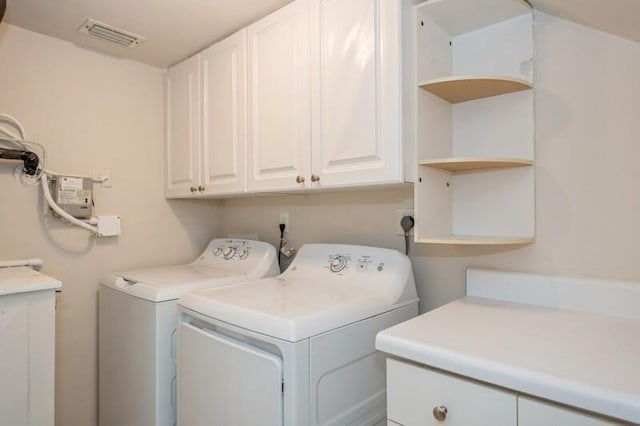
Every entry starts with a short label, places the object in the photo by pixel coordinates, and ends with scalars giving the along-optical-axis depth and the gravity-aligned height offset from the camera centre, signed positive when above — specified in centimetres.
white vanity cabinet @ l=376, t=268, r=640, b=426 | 76 -33
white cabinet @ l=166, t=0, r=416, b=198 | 135 +49
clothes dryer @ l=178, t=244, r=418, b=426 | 115 -44
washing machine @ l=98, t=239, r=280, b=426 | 164 -51
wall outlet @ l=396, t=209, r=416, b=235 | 168 +0
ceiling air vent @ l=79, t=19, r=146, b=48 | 187 +96
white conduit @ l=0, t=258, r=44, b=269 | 181 -22
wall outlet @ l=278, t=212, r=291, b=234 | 224 -2
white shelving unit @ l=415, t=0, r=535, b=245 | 136 +35
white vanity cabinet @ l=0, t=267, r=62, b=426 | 134 -48
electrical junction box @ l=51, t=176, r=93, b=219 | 199 +13
